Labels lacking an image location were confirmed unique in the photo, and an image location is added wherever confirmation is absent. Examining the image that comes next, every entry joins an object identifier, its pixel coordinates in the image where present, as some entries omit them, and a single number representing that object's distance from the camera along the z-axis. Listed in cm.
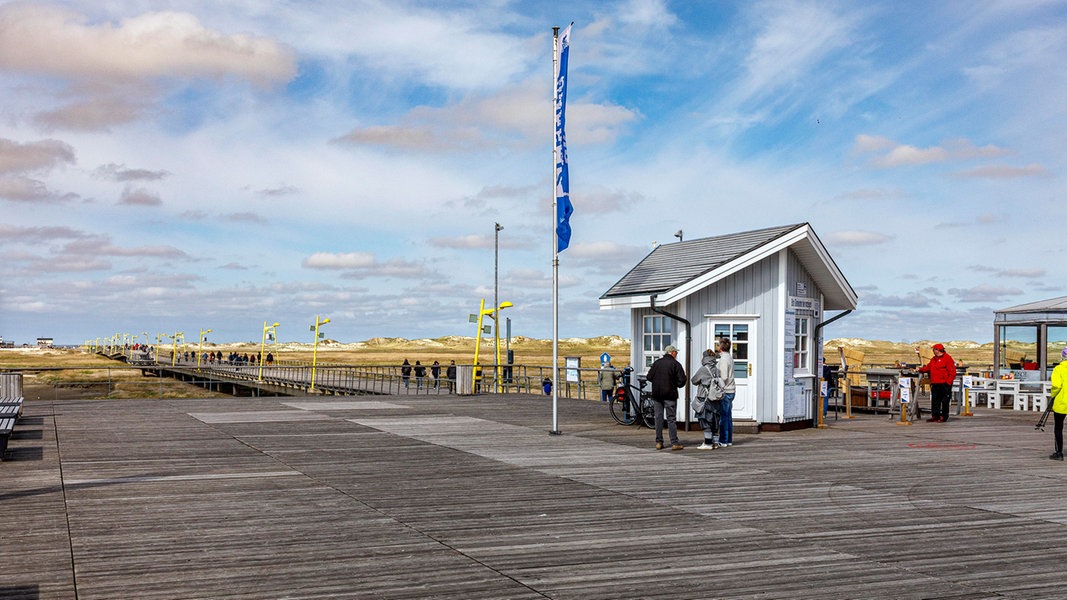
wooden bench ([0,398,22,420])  1602
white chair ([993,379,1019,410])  2797
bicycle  2000
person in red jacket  2220
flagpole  1856
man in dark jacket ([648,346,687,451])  1619
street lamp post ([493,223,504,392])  4694
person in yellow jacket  1508
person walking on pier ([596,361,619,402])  2094
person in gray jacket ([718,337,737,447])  1678
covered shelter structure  2950
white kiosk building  1942
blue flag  1862
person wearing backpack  1644
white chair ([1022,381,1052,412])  2751
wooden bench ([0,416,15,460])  1381
